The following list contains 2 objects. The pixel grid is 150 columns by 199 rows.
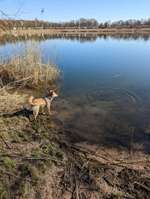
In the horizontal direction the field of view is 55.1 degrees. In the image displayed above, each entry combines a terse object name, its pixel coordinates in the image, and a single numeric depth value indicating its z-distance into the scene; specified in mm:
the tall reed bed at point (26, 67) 5486
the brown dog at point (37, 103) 3445
